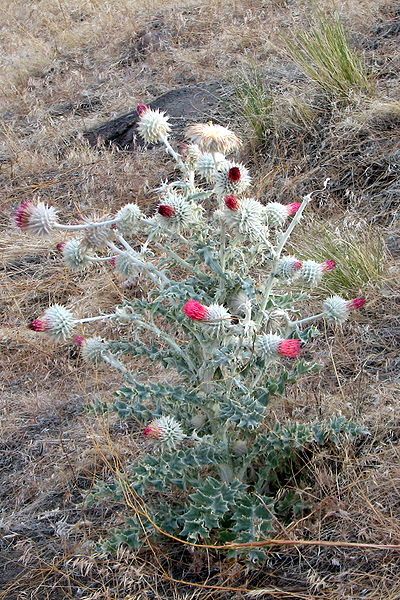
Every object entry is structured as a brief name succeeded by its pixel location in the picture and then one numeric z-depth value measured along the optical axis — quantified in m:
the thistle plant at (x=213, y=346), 2.72
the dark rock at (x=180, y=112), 6.51
